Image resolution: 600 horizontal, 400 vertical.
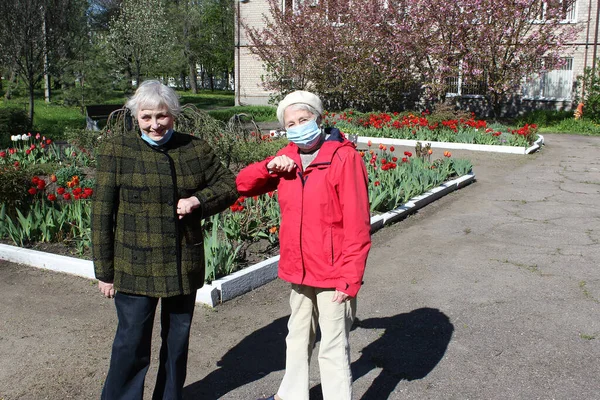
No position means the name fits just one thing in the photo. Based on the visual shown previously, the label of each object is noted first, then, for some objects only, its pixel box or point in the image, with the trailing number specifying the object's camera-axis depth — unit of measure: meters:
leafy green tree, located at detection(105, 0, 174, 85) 25.34
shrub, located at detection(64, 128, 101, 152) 11.24
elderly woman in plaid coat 3.06
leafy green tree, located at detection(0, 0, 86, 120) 16.78
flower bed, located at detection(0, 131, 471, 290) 6.12
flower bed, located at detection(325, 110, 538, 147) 15.44
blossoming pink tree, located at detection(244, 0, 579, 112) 20.00
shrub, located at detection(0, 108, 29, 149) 14.94
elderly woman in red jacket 2.98
